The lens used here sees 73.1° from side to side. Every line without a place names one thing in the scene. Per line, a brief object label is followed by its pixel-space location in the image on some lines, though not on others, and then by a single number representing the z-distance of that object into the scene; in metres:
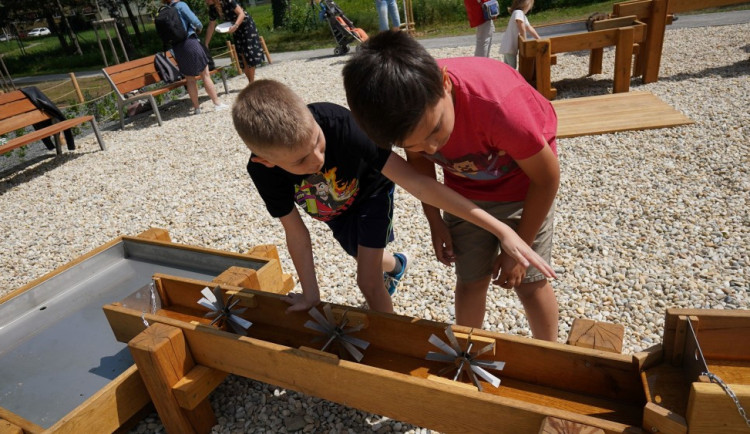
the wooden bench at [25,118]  6.48
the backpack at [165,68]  8.27
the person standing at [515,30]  6.50
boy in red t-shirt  1.36
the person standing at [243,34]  8.28
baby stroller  11.76
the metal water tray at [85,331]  2.04
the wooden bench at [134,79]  7.89
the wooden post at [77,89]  9.75
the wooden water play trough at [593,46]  5.91
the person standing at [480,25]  6.98
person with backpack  7.51
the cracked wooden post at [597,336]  1.66
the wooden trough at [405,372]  1.40
